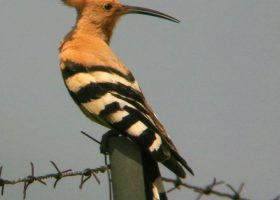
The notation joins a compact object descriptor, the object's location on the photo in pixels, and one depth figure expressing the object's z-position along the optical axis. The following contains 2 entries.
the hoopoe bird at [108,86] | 6.66
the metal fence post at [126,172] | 5.71
